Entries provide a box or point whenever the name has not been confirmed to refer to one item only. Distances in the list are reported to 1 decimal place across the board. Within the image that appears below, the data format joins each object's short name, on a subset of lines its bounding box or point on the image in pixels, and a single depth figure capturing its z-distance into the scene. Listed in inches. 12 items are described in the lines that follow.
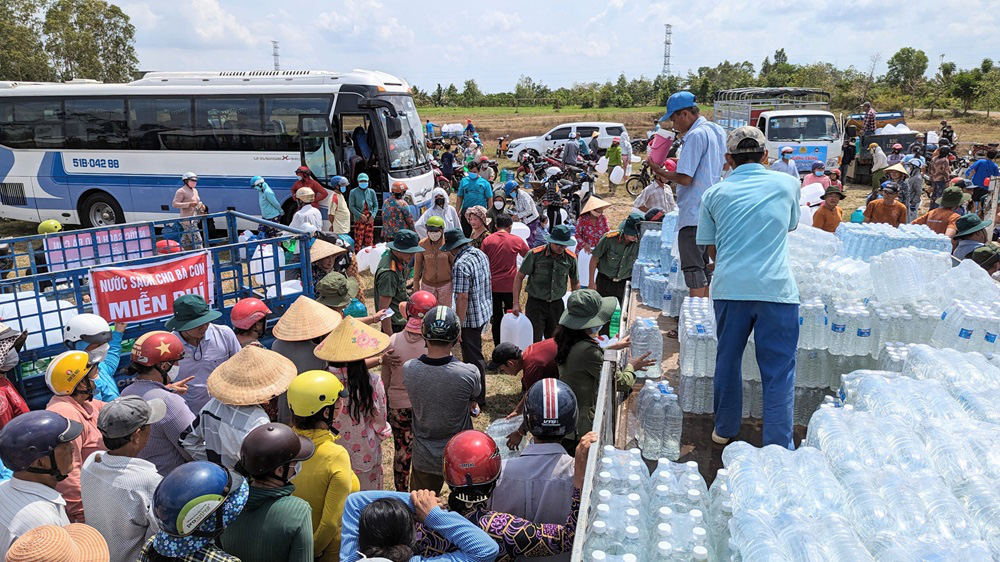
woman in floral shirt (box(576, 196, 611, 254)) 312.2
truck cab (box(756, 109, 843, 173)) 677.3
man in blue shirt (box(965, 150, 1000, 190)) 480.7
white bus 485.4
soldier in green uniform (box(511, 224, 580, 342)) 245.1
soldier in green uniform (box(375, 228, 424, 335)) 236.4
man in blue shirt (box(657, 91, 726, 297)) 175.0
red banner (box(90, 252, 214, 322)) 201.9
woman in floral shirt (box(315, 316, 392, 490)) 146.9
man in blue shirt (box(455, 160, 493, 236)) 402.0
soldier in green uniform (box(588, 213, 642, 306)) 265.7
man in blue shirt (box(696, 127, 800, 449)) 126.7
